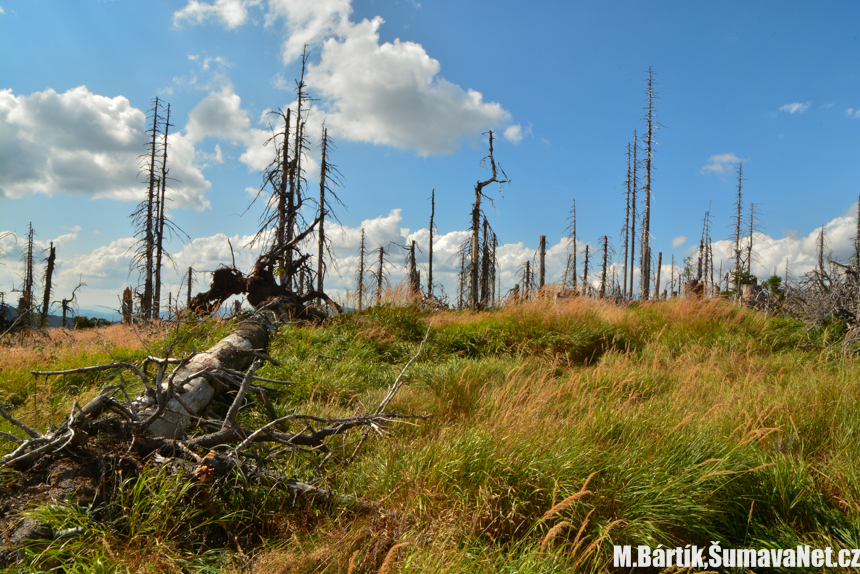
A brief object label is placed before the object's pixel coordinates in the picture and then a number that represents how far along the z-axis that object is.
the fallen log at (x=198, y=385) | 3.45
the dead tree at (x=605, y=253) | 36.16
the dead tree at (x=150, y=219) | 20.09
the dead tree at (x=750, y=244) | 30.56
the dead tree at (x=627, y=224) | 27.25
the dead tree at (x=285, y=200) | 11.22
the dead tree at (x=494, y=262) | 19.08
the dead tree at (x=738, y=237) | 30.05
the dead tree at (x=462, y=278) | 33.77
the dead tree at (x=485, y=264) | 18.77
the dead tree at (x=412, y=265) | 28.13
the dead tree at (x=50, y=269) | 24.86
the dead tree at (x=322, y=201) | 17.50
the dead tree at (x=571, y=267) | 32.51
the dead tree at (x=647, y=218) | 23.20
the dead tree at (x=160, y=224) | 20.52
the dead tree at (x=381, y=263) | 32.03
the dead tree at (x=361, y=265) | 35.62
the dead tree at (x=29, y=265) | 28.64
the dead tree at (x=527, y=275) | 34.66
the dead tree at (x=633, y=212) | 26.54
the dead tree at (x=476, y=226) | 16.00
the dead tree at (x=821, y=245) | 31.75
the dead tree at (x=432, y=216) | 28.39
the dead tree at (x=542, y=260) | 26.53
